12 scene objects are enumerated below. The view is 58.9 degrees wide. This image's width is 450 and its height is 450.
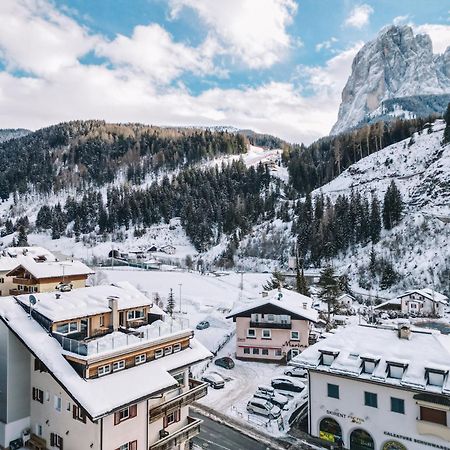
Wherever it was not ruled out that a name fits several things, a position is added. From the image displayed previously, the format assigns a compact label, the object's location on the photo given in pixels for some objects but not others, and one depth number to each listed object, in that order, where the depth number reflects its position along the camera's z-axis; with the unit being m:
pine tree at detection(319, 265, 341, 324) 59.44
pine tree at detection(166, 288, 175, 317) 63.33
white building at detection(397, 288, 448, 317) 67.56
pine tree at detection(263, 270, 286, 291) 67.29
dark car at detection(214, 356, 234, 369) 42.75
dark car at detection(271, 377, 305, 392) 36.03
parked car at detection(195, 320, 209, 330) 58.04
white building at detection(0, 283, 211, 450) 20.12
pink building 45.16
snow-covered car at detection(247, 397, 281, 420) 31.31
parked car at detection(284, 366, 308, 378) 39.62
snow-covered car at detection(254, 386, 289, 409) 33.17
